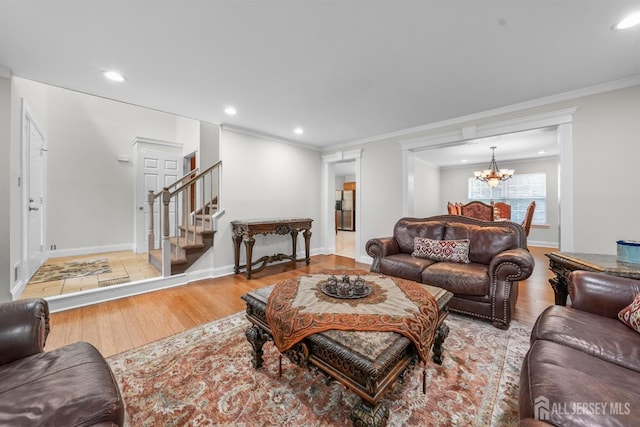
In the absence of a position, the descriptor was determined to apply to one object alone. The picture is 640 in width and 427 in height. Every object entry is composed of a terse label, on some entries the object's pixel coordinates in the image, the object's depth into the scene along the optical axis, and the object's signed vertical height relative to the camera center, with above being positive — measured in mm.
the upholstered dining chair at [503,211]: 5195 +31
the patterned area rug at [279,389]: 1300 -1053
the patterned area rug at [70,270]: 3395 -842
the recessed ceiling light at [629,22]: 1695 +1333
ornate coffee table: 1018 -681
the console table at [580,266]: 1810 -416
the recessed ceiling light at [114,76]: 2409 +1359
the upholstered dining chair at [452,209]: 4795 +72
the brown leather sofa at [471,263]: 2225 -534
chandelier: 5504 +839
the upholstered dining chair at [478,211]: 4312 +30
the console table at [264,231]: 3760 -296
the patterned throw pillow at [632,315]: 1294 -547
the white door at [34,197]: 3125 +242
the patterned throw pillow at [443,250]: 2821 -433
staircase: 3379 -440
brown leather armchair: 811 -638
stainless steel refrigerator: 10453 +168
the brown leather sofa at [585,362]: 812 -632
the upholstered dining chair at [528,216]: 4207 -60
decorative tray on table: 1584 -497
